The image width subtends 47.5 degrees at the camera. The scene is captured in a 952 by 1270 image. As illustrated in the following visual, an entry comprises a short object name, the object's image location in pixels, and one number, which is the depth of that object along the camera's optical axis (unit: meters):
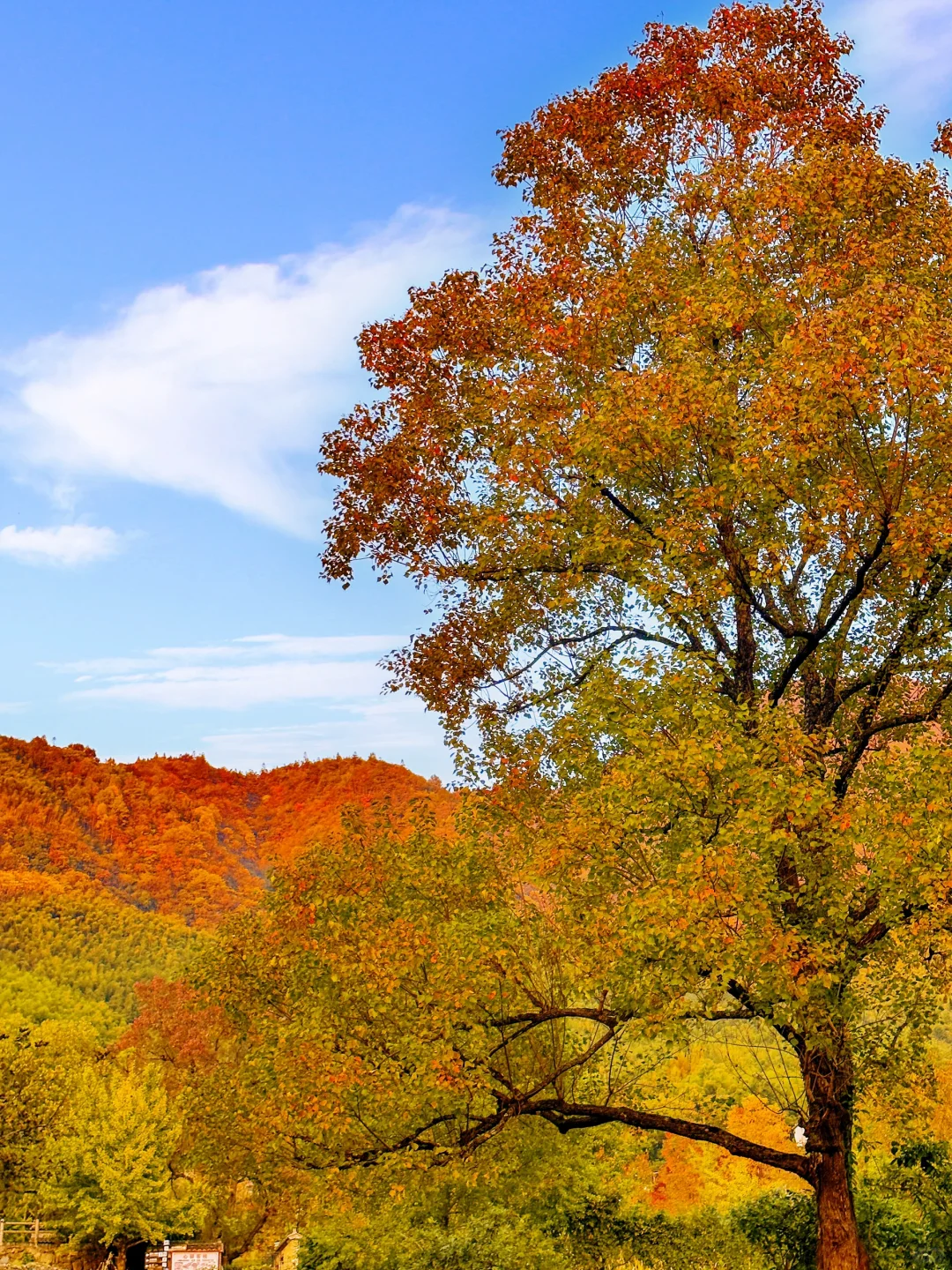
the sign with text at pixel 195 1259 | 31.81
